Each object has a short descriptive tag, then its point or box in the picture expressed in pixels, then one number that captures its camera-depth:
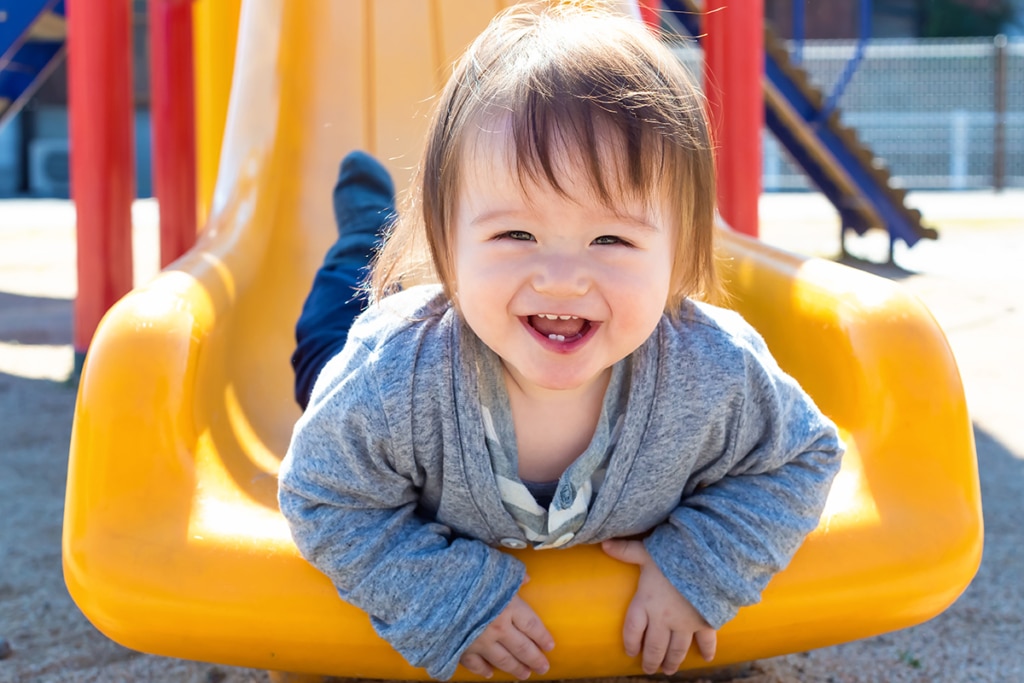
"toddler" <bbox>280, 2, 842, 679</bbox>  0.93
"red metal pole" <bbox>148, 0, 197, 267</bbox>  3.30
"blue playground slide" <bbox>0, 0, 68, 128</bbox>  4.47
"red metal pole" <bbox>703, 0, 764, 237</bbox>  2.62
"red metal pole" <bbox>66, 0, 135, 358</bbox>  2.78
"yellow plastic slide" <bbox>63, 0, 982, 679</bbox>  1.04
